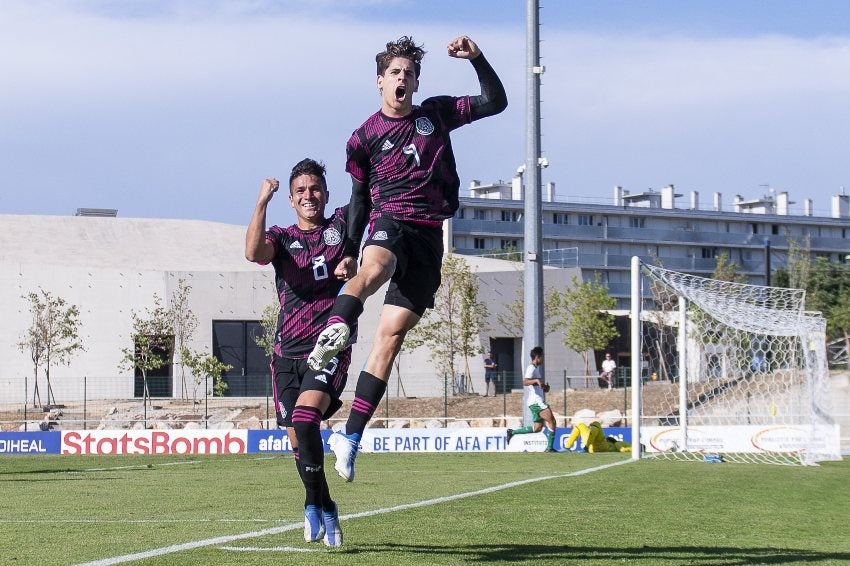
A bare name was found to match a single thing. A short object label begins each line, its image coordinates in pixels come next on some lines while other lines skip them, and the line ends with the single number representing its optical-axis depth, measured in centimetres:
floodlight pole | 2661
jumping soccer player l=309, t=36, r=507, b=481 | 714
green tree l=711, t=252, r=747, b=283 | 7919
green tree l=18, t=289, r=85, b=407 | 5172
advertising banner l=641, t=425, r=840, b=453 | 2423
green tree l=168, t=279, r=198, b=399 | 5388
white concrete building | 5516
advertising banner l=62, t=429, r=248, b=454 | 2970
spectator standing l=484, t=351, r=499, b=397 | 4902
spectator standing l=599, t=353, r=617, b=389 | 4004
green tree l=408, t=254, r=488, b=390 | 5519
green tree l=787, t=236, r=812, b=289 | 8031
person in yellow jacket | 2436
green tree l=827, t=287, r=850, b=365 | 6938
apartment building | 11188
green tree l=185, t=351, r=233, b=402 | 4969
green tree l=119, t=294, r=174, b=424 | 5200
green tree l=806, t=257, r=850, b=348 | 8188
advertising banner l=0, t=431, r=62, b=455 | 3147
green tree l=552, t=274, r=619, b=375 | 6109
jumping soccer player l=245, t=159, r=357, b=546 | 684
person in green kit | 2380
